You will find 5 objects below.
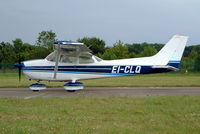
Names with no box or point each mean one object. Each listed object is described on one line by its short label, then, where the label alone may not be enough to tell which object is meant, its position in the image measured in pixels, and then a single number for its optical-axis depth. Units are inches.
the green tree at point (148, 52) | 2201.0
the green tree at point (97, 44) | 2407.5
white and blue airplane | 519.2
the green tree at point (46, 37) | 2529.5
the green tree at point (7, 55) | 1978.8
